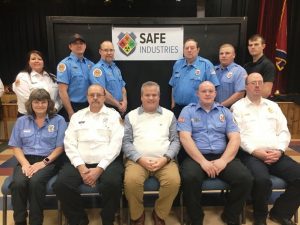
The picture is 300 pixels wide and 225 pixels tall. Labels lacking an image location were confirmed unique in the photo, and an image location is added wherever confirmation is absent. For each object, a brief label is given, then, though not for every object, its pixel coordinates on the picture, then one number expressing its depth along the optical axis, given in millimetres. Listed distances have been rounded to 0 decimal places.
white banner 3662
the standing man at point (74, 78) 3207
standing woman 3225
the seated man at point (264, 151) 2523
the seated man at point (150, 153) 2438
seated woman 2566
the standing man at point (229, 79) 3262
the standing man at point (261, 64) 3238
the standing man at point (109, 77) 3271
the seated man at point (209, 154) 2457
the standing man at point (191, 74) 3281
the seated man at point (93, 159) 2395
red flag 5027
